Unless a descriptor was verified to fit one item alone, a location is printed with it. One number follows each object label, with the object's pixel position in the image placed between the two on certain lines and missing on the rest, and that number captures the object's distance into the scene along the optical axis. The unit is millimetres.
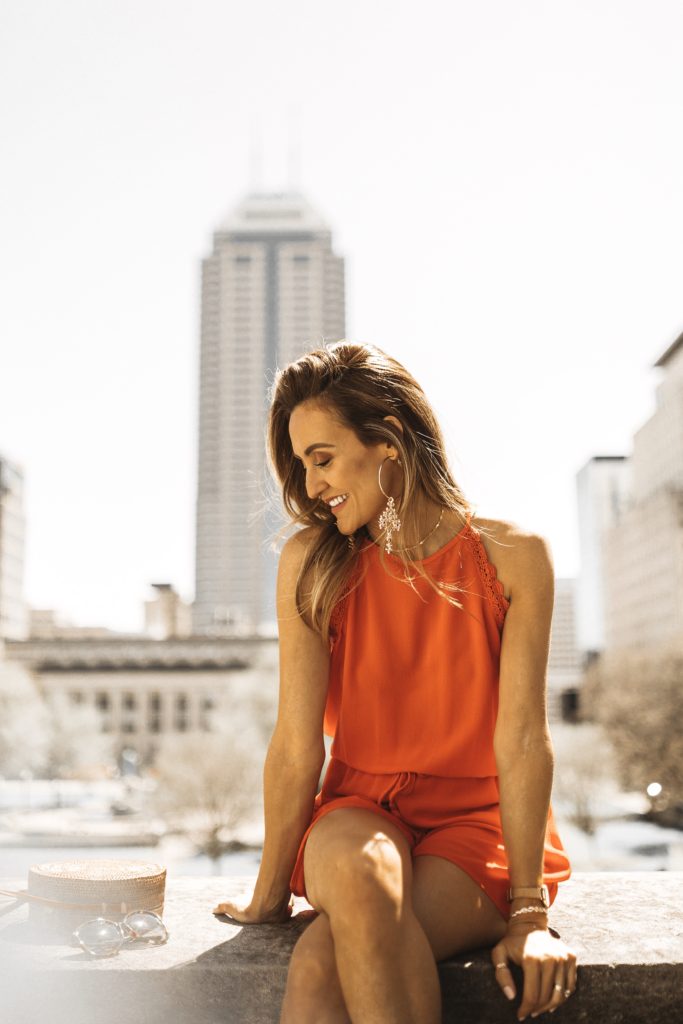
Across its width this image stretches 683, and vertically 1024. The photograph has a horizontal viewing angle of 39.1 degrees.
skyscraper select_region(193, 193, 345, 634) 71062
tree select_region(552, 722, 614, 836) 24031
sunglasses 1330
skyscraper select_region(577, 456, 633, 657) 59622
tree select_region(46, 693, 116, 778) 36062
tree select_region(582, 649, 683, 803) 24781
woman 1278
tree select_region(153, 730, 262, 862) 23984
